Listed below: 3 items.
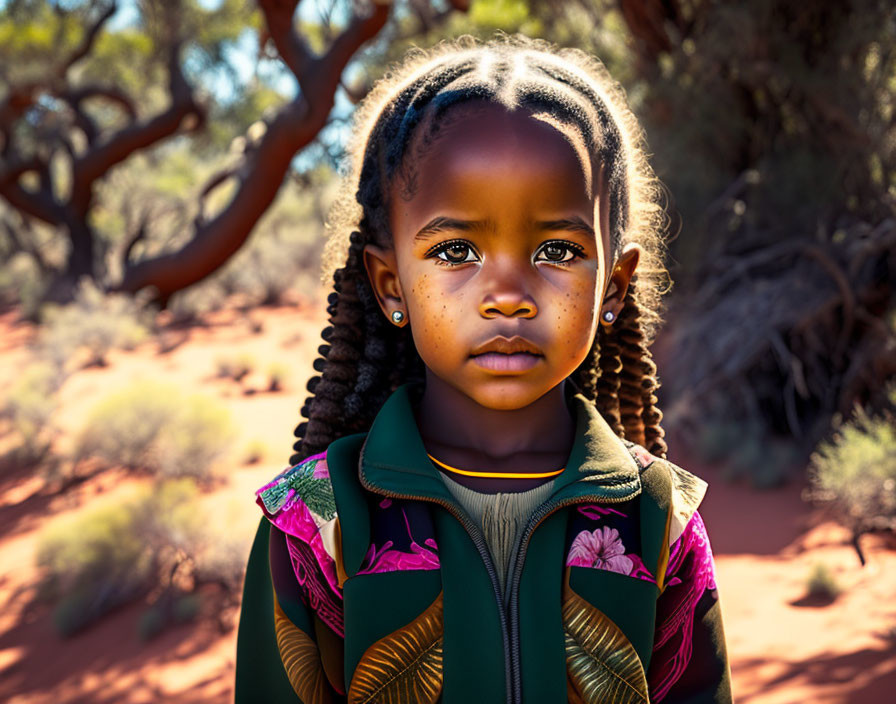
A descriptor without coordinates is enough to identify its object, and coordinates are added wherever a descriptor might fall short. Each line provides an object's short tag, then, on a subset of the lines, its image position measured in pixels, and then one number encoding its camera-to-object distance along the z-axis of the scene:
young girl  1.29
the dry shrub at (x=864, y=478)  4.00
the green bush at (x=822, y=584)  3.95
